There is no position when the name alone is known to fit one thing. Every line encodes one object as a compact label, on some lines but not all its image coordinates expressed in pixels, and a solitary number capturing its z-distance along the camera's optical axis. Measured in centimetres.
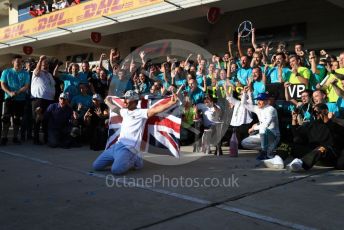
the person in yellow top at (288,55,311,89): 746
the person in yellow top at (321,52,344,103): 694
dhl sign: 1431
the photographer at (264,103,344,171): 575
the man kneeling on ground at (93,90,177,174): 580
